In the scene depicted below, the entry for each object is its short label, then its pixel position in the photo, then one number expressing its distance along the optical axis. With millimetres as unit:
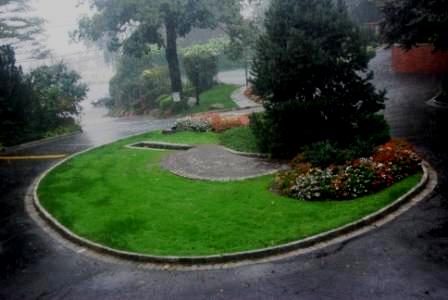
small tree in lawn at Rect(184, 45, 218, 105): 38750
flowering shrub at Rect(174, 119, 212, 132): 21953
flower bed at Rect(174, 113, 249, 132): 21094
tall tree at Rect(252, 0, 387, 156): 13555
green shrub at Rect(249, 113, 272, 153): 15078
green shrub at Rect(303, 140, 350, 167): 12312
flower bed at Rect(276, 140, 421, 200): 11055
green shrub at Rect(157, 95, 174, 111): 35656
